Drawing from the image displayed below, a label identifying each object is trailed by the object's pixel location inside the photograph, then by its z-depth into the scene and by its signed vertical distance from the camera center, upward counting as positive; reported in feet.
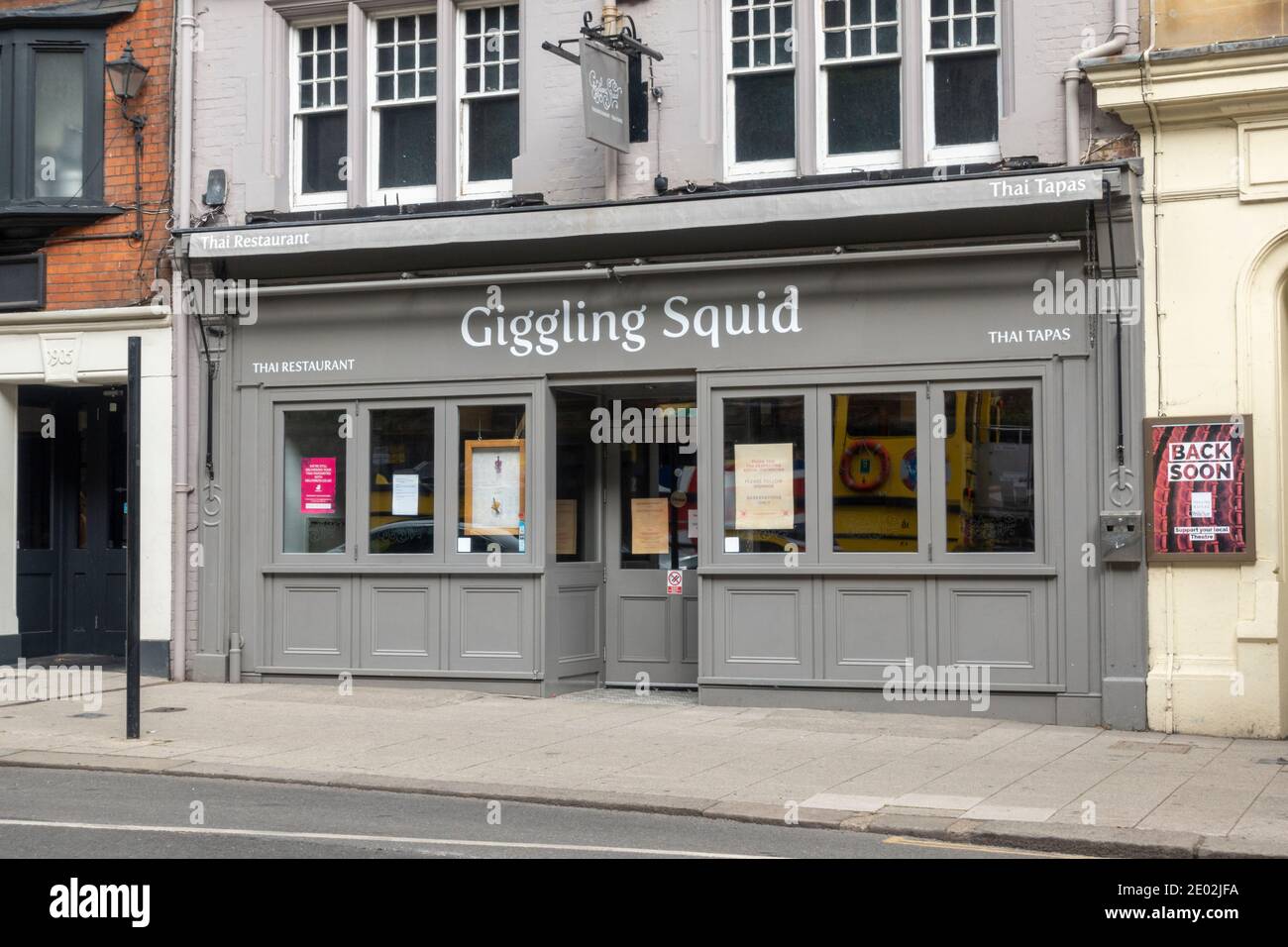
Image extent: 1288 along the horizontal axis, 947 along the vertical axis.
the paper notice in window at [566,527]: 48.62 -0.33
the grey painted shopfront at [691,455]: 41.83 +1.84
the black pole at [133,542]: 37.83 -0.54
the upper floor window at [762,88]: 45.73 +12.65
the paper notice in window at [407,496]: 48.65 +0.69
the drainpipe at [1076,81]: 40.93 +11.52
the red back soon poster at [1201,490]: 40.19 +0.58
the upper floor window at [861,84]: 44.65 +12.45
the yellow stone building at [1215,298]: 39.86 +5.59
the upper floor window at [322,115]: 50.42 +13.15
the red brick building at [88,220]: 50.65 +9.90
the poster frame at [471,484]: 47.60 +1.01
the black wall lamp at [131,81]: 50.52 +14.34
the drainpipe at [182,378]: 50.21 +4.57
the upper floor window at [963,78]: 43.52 +12.30
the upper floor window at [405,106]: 49.52 +13.16
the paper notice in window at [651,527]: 49.24 -0.34
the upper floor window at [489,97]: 48.47 +13.13
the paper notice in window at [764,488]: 44.91 +0.80
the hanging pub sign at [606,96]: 43.14 +11.89
